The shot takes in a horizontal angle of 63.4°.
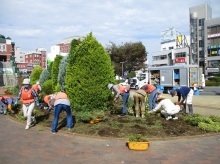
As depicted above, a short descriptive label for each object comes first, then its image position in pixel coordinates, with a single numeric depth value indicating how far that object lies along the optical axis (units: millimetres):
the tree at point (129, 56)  38342
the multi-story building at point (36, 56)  85764
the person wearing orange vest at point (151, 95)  8142
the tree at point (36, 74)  19262
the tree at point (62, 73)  11693
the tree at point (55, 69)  13872
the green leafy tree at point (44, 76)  16860
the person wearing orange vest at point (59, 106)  5808
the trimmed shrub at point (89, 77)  7473
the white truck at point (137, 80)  23640
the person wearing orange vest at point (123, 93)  7316
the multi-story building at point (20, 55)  89006
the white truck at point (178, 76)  17864
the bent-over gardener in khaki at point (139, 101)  6948
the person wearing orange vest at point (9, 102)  8753
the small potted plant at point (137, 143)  4499
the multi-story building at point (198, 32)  50165
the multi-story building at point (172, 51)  53213
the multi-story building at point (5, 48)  50502
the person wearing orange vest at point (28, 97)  6353
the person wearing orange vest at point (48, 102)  8645
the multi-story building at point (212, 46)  44949
